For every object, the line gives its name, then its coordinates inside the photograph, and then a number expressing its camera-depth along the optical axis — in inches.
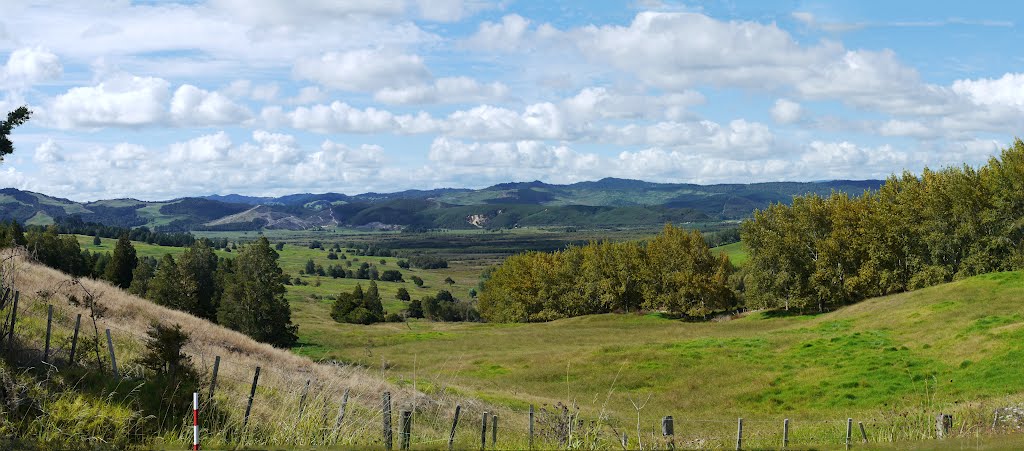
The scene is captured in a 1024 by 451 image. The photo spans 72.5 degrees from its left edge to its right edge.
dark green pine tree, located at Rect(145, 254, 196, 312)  2970.0
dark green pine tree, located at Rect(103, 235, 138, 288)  3698.3
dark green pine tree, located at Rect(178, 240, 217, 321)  3277.6
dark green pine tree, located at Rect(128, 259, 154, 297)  3425.2
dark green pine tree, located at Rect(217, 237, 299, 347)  2869.1
